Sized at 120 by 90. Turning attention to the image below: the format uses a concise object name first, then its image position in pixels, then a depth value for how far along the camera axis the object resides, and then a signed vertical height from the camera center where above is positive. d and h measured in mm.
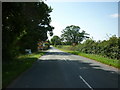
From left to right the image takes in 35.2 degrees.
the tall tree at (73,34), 161750 +7257
